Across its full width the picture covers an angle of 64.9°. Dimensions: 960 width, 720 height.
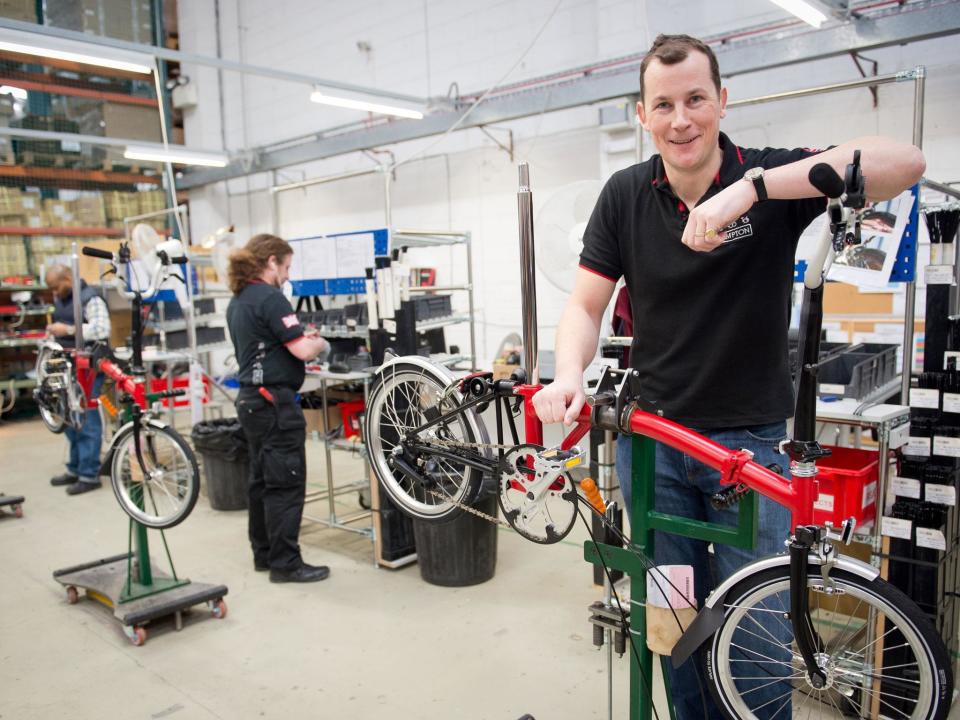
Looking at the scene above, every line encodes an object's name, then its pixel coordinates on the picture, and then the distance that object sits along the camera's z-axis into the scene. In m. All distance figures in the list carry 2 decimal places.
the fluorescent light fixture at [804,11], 3.89
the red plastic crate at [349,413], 5.09
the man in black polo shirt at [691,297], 1.27
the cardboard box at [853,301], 4.89
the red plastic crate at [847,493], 2.39
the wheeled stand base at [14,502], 4.75
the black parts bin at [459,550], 3.47
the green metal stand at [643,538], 1.33
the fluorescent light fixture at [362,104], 5.89
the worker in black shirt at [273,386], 3.47
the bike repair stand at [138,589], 3.10
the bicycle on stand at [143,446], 3.20
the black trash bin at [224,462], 4.65
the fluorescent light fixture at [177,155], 7.38
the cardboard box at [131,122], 9.00
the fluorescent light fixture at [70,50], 4.25
